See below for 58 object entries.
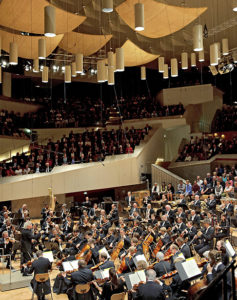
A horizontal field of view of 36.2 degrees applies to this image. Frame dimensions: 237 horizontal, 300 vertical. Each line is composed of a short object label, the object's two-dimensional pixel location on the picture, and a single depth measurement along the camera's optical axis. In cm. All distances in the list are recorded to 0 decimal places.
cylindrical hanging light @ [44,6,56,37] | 762
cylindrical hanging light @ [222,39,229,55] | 1351
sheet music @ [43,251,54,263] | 762
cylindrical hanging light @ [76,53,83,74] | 1273
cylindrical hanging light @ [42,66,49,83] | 1480
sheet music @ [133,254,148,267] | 650
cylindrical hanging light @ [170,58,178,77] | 1415
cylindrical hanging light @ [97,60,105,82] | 1234
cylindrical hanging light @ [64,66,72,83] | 1467
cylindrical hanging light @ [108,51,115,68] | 1216
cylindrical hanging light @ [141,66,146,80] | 1716
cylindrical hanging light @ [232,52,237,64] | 1556
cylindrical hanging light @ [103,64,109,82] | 1257
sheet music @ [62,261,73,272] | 688
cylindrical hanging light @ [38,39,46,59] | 1072
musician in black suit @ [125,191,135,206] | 1543
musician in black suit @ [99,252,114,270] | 655
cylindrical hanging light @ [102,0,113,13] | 741
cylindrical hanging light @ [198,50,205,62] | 1442
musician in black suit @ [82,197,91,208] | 1562
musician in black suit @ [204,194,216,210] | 1257
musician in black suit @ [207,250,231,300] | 523
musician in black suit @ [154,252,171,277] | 635
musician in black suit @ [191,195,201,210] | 1209
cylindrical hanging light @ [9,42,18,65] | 1134
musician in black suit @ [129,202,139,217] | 1274
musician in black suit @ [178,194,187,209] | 1252
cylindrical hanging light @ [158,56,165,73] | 1470
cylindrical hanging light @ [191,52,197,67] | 1559
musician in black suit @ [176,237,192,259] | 737
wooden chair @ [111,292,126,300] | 547
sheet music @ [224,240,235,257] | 632
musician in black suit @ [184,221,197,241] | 922
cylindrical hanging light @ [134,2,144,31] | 744
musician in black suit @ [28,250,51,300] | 711
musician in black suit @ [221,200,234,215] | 1126
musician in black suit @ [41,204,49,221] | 1328
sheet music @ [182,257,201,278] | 550
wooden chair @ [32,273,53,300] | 689
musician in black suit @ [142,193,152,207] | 1485
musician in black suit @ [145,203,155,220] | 1252
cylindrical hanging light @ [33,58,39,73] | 1465
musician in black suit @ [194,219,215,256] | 876
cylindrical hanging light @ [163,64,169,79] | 1564
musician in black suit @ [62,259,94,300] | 614
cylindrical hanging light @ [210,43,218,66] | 1073
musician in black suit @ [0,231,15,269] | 994
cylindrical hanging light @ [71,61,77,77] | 1553
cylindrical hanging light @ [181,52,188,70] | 1405
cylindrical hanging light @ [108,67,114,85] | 1317
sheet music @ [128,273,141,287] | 548
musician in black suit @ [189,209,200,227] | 993
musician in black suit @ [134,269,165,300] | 482
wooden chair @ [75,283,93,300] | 606
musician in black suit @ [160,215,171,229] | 1035
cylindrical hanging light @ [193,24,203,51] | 895
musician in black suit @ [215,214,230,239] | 955
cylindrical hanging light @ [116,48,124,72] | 1056
